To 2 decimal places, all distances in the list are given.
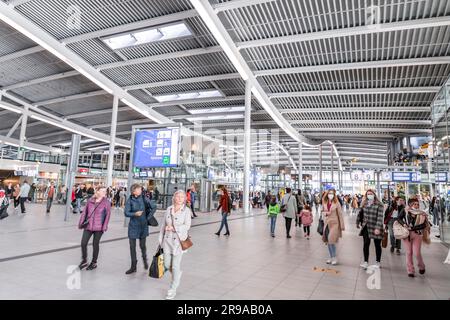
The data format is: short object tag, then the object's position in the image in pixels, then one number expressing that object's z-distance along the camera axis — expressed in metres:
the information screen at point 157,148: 10.83
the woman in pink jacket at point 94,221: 4.85
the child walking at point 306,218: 9.49
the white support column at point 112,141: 23.72
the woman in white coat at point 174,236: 3.59
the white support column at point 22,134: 27.40
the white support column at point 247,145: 20.75
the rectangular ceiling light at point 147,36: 16.47
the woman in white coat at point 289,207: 9.41
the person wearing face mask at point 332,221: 5.93
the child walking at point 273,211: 9.88
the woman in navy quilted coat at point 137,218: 4.67
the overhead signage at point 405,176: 20.21
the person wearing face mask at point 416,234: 5.21
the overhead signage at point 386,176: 20.91
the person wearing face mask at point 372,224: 5.50
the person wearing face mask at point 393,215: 7.42
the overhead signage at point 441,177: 9.49
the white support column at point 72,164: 12.02
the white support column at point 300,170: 38.91
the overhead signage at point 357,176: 29.28
